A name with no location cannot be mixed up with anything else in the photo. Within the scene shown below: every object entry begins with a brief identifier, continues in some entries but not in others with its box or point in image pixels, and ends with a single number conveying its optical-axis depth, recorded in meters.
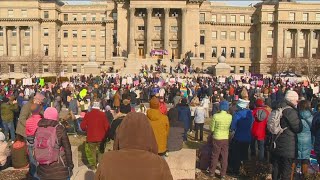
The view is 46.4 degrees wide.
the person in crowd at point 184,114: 15.88
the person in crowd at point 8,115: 15.09
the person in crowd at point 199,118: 16.20
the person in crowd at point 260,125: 10.77
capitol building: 78.31
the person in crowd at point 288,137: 8.20
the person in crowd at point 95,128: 9.74
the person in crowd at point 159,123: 8.84
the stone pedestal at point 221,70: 55.16
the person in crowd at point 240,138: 10.80
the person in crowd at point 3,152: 10.70
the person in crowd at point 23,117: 11.83
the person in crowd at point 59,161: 6.82
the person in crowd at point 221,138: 10.19
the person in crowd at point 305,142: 8.81
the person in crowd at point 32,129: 9.12
